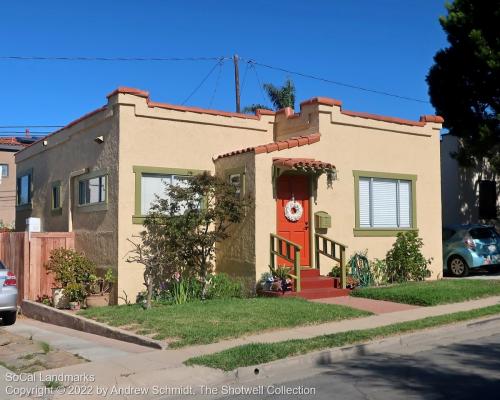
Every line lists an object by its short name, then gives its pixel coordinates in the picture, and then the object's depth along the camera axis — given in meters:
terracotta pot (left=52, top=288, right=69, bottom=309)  13.14
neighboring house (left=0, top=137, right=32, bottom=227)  36.53
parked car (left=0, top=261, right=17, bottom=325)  11.45
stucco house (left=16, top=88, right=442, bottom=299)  13.15
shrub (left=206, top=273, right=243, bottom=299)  12.84
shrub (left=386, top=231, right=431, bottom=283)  14.99
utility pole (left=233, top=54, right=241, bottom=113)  29.34
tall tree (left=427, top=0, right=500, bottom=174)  17.45
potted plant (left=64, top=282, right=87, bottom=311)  12.88
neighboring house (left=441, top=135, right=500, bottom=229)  20.66
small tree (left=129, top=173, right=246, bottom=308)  12.58
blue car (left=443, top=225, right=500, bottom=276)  16.28
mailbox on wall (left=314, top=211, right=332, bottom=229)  13.84
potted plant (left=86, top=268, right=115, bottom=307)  13.07
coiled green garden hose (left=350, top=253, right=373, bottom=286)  14.30
